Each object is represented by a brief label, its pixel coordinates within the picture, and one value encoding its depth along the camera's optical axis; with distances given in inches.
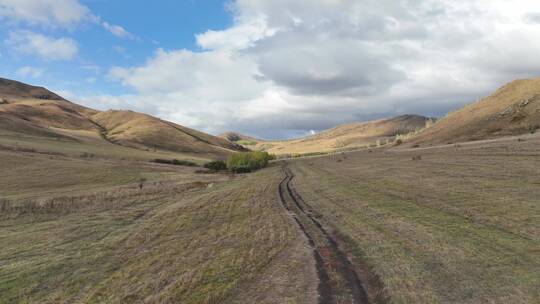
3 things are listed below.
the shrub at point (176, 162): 4426.7
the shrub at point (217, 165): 4275.1
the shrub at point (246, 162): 3907.5
